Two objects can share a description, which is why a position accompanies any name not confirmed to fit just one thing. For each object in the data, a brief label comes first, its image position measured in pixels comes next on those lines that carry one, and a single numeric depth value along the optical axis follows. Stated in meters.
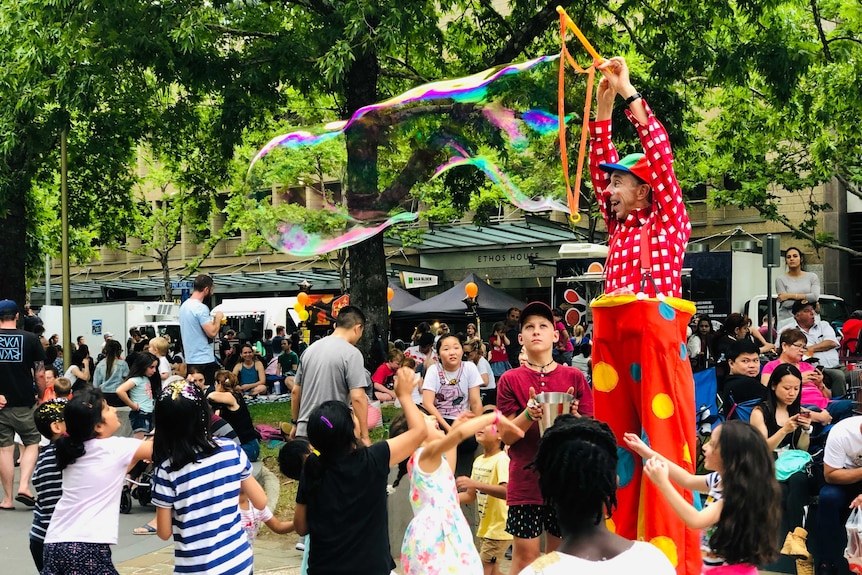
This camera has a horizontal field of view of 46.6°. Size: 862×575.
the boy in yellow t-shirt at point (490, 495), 6.18
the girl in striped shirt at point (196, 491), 4.59
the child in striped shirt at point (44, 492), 5.67
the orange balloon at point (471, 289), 23.23
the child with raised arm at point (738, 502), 4.01
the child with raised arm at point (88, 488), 5.21
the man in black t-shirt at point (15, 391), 10.16
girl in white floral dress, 4.81
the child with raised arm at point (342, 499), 4.43
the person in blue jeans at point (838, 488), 6.27
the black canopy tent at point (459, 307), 23.92
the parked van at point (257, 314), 32.03
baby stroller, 9.79
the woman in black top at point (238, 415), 9.38
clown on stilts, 4.48
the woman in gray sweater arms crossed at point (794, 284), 11.78
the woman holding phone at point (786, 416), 6.80
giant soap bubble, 7.66
